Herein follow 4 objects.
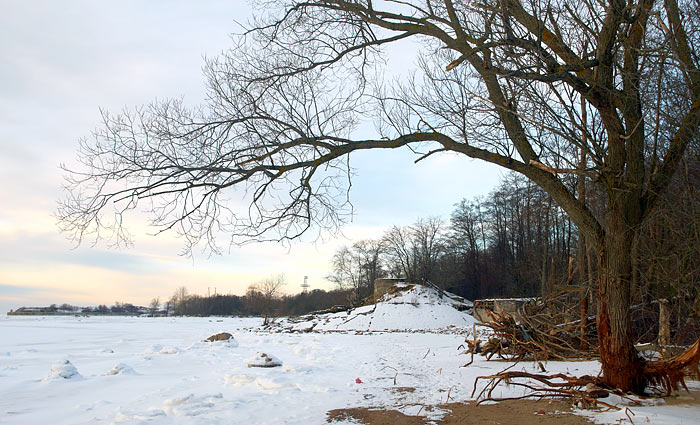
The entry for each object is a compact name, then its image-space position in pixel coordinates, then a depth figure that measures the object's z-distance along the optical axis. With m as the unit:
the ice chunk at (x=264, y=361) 9.24
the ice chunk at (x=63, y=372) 7.69
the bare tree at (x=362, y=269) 60.57
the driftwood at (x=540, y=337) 8.66
